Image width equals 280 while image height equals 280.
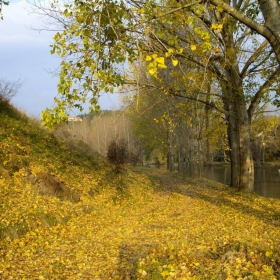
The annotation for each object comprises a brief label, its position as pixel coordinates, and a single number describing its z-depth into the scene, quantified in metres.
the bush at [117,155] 15.95
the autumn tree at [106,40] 4.57
